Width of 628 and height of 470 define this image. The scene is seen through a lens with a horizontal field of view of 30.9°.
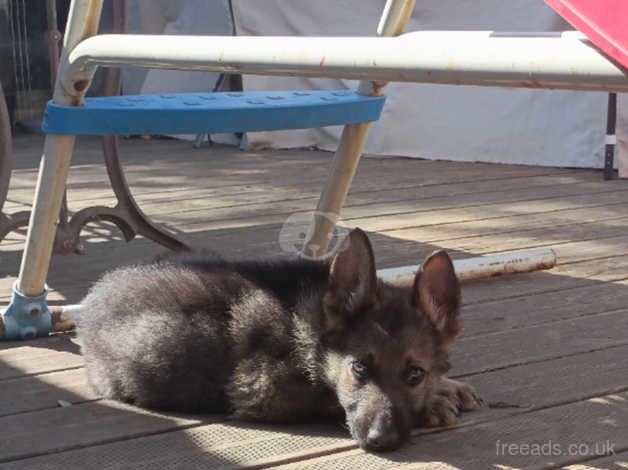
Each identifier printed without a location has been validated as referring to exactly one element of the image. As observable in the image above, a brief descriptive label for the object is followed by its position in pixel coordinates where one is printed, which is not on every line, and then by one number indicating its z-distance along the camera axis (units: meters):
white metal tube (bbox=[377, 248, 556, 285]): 3.39
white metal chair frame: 1.47
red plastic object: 1.36
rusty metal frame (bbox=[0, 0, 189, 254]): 3.63
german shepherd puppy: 2.20
